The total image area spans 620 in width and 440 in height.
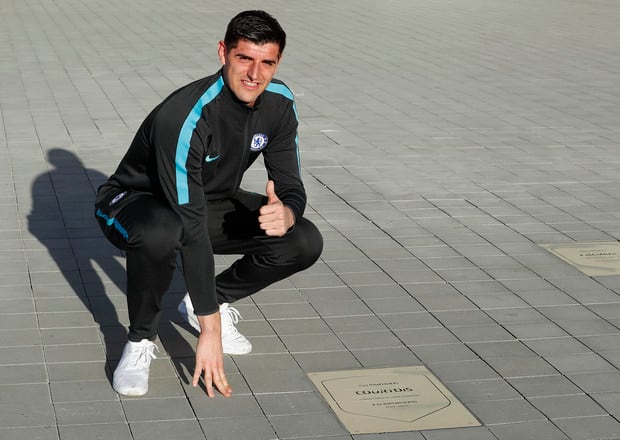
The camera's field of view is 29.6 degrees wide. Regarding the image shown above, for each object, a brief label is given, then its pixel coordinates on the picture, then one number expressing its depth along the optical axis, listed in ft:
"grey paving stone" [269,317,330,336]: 18.39
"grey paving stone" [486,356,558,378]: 16.97
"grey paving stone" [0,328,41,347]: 17.48
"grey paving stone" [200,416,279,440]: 14.58
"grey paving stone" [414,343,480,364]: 17.44
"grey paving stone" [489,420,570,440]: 14.87
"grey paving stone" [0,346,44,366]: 16.79
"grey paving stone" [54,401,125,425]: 14.87
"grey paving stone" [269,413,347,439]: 14.75
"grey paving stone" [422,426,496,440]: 14.80
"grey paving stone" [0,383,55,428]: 14.79
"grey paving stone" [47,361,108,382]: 16.25
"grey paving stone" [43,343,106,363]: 16.92
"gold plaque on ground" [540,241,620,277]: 22.01
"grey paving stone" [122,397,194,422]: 15.03
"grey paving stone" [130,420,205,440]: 14.49
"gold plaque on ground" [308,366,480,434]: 15.20
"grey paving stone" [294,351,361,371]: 16.98
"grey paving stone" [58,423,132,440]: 14.42
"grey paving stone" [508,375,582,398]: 16.30
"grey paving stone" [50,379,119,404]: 15.55
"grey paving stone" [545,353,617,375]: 17.22
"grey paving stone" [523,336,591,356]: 17.87
